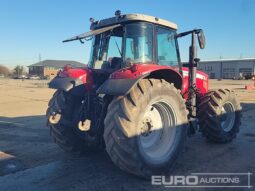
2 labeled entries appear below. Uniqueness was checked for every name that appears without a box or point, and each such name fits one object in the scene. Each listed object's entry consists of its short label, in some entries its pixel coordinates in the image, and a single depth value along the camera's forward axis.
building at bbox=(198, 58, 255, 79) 49.81
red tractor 3.06
